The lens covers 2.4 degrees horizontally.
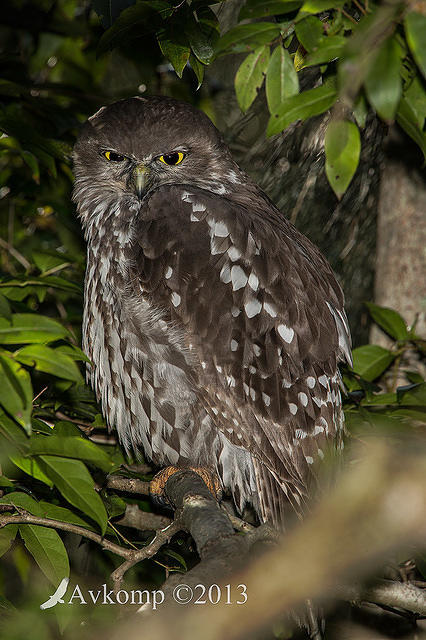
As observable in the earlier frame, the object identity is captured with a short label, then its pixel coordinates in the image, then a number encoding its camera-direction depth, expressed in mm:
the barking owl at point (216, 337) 6362
